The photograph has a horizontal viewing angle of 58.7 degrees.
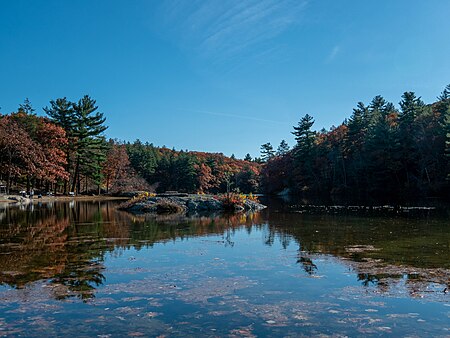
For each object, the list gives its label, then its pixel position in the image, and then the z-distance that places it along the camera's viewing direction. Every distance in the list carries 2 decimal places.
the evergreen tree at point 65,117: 55.88
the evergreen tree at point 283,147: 90.00
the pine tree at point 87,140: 55.06
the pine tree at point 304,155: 65.50
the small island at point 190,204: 26.55
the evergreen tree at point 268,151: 95.39
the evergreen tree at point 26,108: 70.72
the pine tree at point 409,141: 48.47
